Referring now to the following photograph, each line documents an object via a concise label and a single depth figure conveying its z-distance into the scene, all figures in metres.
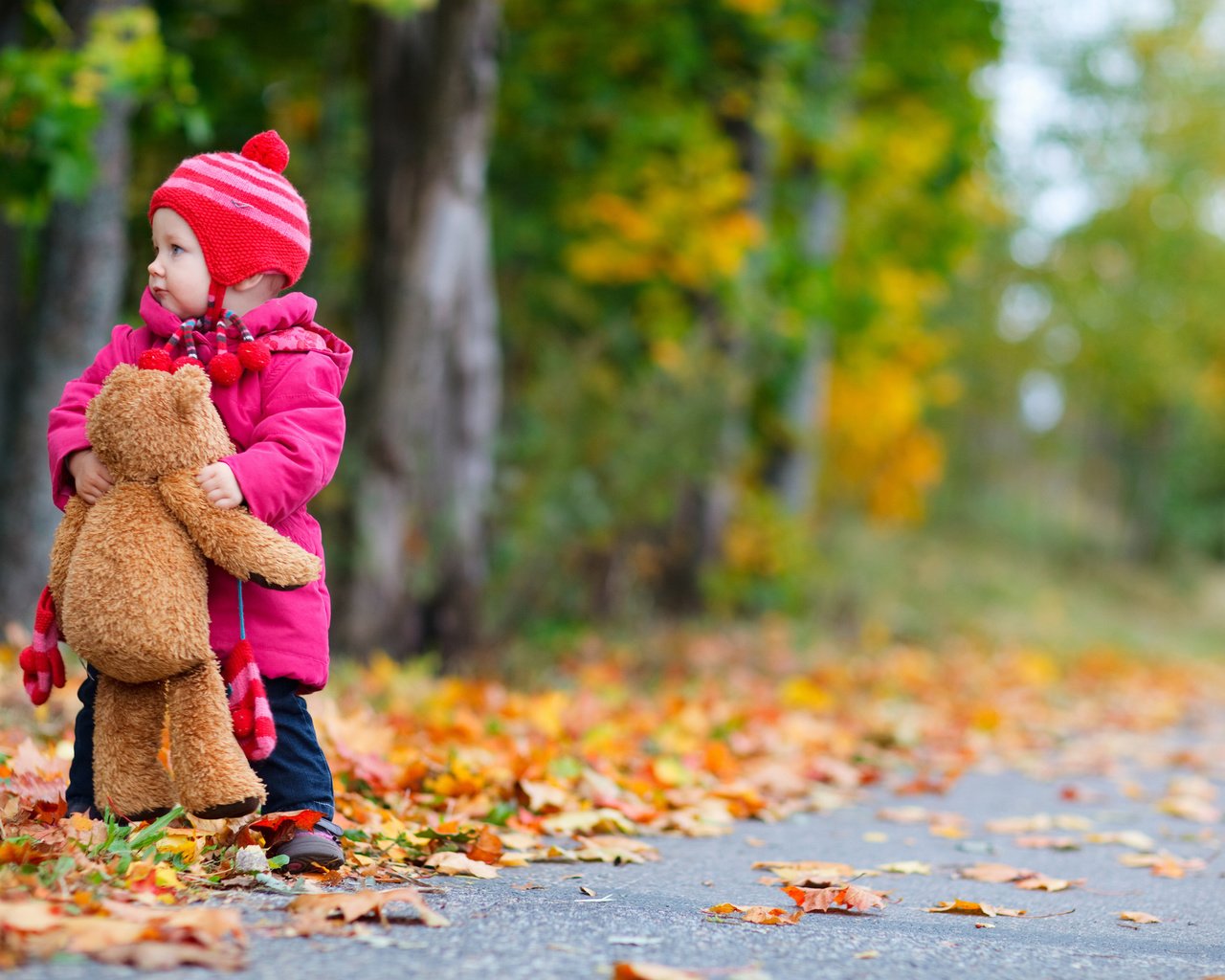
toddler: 6.19
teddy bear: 5.90
